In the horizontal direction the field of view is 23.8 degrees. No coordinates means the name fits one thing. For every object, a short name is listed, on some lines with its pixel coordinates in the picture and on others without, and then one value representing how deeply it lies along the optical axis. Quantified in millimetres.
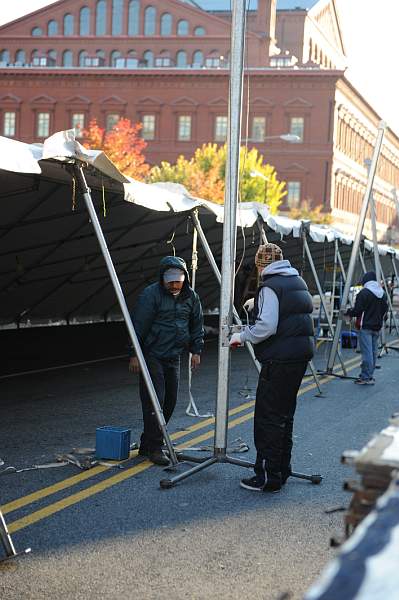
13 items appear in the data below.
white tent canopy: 10078
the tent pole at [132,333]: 8578
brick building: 77000
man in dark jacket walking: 8852
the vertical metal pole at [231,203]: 8336
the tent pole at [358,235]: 17391
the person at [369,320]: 16125
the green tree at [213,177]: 62344
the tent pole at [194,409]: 10836
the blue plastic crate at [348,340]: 24250
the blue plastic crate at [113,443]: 8789
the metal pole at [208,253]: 11191
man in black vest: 7762
